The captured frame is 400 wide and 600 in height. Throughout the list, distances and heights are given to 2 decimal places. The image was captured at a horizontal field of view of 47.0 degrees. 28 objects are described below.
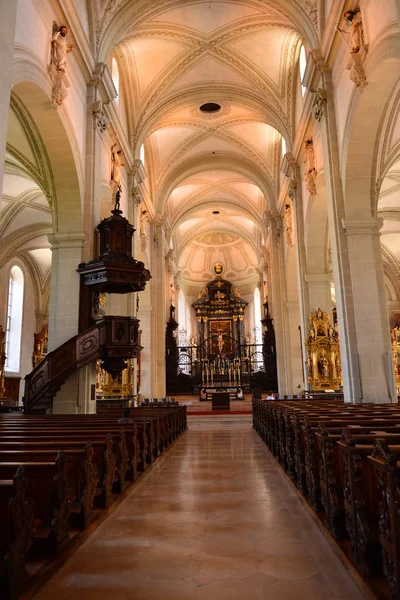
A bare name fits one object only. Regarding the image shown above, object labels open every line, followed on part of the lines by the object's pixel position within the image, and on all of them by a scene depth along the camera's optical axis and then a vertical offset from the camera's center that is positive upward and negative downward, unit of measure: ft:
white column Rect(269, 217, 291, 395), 60.38 +12.19
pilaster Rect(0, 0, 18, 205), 17.57 +13.05
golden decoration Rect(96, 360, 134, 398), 45.62 +1.08
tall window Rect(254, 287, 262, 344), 101.76 +17.50
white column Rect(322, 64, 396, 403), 29.55 +6.00
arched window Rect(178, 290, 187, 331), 103.76 +18.99
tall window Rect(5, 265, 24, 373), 66.08 +11.82
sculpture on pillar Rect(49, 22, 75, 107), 28.35 +20.43
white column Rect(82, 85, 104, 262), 33.58 +16.82
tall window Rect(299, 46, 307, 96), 43.90 +31.44
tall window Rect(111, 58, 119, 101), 44.83 +31.70
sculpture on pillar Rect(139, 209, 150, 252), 57.00 +20.92
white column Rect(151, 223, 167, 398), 62.13 +11.12
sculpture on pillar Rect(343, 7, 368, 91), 26.71 +19.51
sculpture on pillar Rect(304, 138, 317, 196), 40.73 +19.59
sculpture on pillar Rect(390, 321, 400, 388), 72.78 +6.95
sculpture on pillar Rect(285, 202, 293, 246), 54.88 +19.98
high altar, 100.01 +16.60
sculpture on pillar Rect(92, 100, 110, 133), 35.73 +21.94
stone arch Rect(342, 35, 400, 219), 25.79 +16.53
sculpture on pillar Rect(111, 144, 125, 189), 42.78 +21.46
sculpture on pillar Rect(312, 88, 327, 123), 34.12 +21.35
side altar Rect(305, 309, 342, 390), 42.34 +3.31
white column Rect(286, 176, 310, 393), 45.01 +14.63
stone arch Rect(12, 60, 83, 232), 26.96 +17.14
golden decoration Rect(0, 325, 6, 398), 57.21 +5.01
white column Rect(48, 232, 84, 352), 31.71 +7.66
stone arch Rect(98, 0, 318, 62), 35.99 +29.84
